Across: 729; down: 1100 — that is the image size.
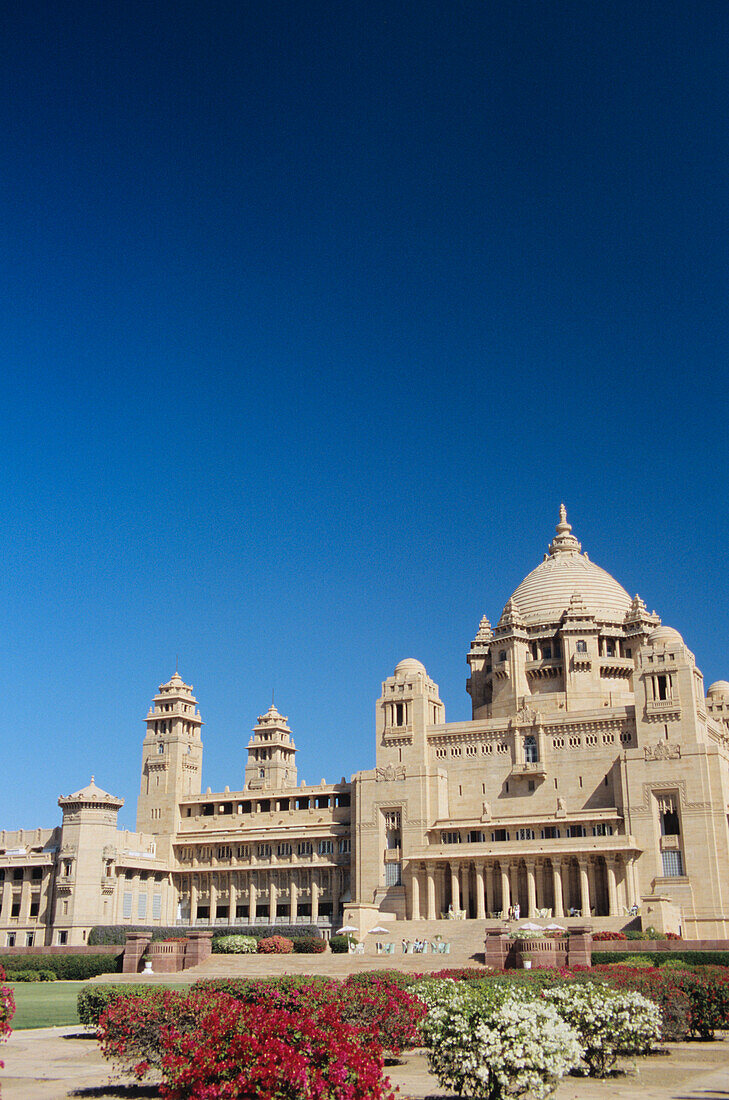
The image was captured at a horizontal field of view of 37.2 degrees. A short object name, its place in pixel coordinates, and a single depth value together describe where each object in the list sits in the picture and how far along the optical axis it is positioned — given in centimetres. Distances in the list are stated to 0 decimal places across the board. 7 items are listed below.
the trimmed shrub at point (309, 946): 6706
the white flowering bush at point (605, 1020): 2330
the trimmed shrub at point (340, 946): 6862
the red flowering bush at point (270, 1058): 1490
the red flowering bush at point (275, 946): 6250
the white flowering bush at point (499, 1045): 1838
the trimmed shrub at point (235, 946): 6212
